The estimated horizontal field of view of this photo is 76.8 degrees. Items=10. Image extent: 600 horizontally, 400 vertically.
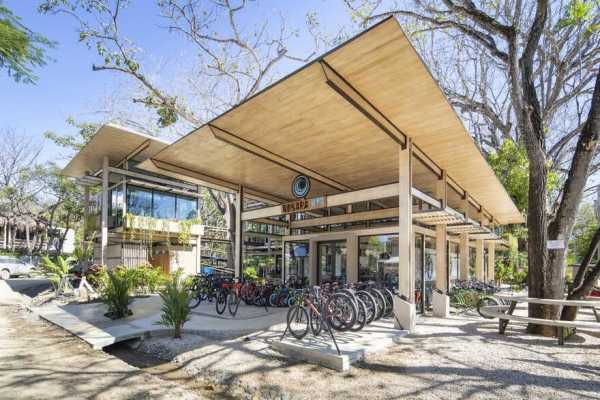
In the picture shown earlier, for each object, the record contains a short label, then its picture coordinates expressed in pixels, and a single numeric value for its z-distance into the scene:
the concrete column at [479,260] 17.88
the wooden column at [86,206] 19.76
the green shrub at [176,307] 6.82
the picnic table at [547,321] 5.60
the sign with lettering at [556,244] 6.96
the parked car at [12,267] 22.33
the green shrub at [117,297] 8.65
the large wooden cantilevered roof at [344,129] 4.89
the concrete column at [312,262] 12.76
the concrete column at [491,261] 21.14
